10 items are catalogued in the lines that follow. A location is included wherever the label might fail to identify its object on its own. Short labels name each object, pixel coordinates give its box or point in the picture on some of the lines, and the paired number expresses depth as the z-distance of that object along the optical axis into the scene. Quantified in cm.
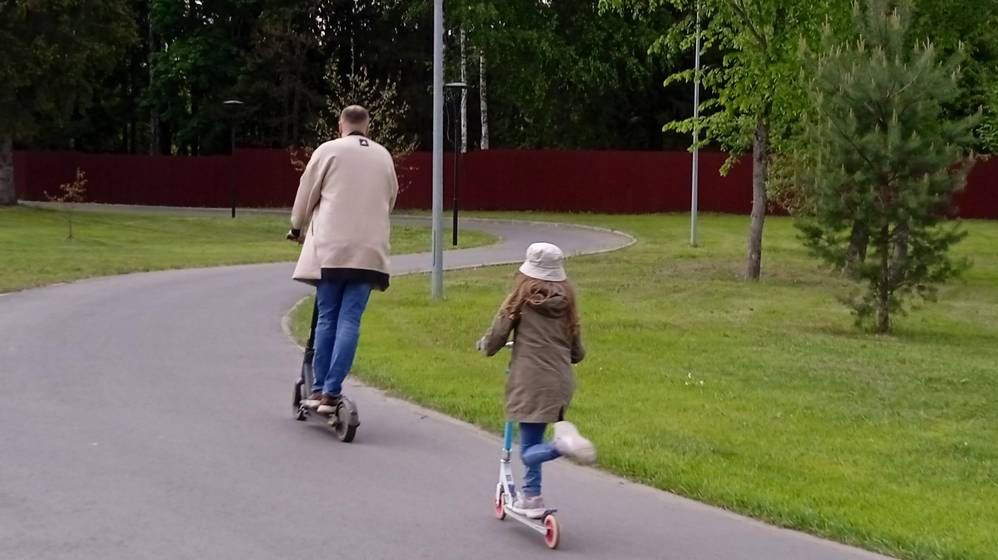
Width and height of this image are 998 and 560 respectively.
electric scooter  863
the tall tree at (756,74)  2209
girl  648
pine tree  1520
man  857
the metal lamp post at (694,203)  3334
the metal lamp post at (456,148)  2889
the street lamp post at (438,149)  1842
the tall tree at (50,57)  4294
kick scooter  641
